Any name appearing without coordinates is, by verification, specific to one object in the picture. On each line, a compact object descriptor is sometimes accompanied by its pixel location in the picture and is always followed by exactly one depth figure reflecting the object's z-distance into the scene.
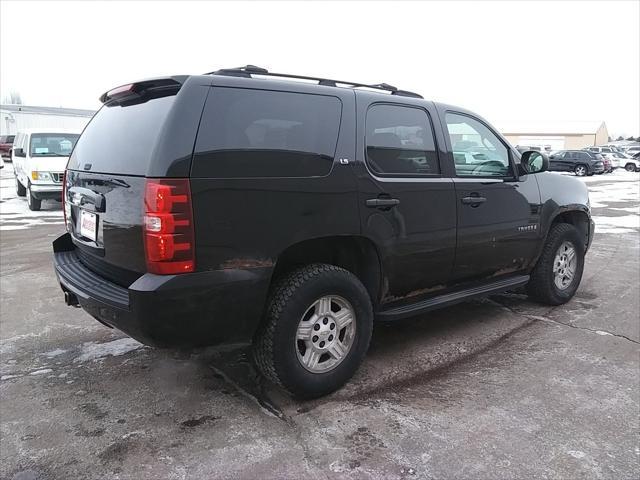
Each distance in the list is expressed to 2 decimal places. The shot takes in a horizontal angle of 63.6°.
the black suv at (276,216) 2.71
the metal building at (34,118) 45.78
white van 11.98
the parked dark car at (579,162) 34.03
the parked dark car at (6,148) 33.88
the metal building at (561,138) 78.50
